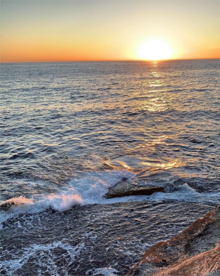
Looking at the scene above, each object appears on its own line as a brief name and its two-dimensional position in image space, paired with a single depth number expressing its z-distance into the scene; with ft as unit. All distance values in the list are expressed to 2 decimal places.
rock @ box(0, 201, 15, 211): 31.95
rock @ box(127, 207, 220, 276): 17.69
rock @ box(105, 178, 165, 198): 34.65
